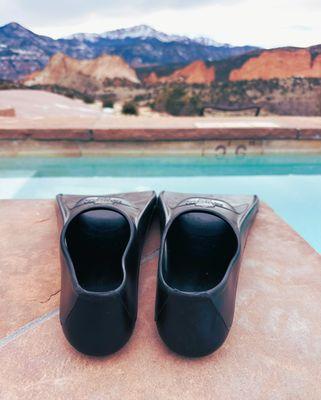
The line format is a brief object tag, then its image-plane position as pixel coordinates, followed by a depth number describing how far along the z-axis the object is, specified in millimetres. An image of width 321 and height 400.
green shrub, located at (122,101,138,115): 13222
